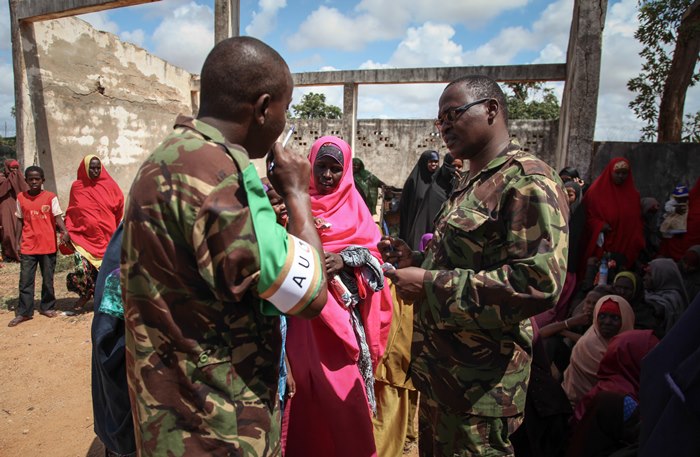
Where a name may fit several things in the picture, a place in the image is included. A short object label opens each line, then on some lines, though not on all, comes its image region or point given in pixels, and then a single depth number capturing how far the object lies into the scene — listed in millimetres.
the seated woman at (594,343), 2980
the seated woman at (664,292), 3674
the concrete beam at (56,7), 6871
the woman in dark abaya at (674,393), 1002
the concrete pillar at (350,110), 9422
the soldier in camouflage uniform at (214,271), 1043
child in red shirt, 5309
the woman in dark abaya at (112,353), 1713
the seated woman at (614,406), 2322
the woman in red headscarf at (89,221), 5414
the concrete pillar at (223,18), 7246
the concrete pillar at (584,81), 5719
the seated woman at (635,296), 3627
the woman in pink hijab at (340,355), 2295
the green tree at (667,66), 6133
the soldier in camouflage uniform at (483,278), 1493
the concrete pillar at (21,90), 7203
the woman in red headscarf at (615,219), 4961
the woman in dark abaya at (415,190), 5836
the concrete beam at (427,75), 7434
